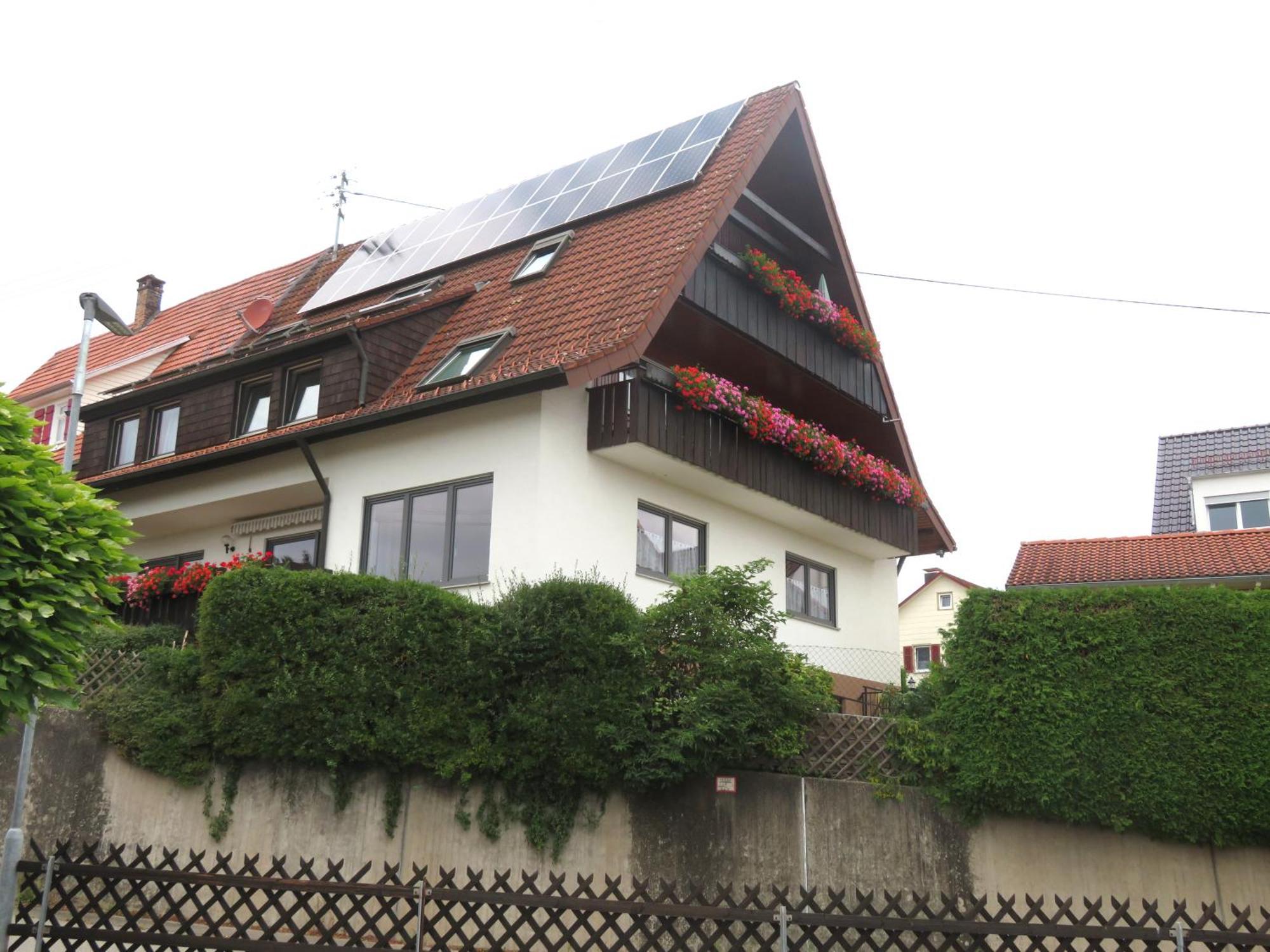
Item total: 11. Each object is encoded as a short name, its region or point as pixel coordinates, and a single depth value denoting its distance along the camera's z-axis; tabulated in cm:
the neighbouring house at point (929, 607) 6134
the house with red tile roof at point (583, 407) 1664
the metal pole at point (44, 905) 1042
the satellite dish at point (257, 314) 2406
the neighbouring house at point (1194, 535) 2961
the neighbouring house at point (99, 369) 2703
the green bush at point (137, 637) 1616
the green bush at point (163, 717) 1335
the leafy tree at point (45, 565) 856
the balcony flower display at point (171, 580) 1809
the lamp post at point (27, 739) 1056
